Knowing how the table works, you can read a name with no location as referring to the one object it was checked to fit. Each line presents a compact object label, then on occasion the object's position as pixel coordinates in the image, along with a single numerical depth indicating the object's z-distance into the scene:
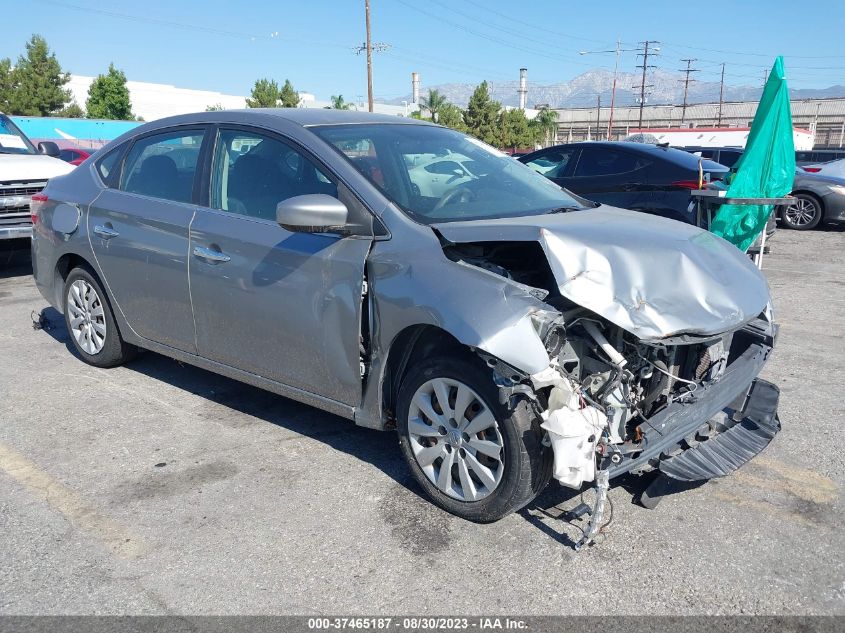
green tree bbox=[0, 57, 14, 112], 50.38
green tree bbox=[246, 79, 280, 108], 64.94
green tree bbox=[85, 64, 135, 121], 58.41
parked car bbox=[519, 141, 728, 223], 9.10
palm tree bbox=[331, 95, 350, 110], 72.97
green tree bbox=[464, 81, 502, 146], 57.50
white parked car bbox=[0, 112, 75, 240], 8.59
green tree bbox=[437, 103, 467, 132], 60.53
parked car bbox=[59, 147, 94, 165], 18.86
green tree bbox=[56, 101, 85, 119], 54.78
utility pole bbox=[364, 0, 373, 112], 41.69
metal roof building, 66.50
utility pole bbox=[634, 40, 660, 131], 77.38
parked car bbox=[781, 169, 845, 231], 13.52
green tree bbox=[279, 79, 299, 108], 65.69
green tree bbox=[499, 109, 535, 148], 58.38
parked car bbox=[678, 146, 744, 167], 14.60
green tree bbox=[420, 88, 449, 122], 76.18
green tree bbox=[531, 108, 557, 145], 63.25
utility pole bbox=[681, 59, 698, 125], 78.59
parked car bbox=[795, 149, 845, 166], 23.00
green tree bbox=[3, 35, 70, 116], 50.66
